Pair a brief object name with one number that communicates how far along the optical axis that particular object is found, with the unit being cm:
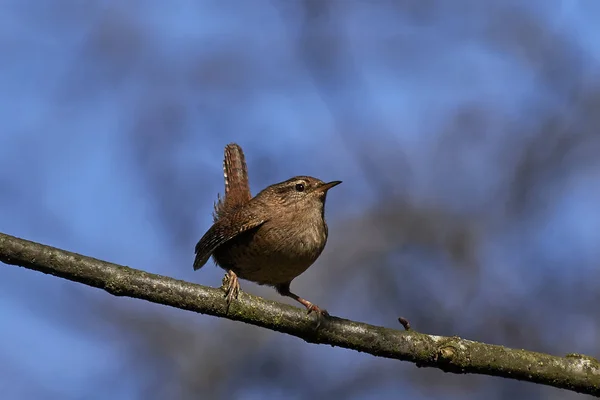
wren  927
